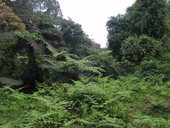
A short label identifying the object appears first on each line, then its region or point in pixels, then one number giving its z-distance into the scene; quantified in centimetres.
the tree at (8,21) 1031
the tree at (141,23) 1107
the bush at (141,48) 1049
